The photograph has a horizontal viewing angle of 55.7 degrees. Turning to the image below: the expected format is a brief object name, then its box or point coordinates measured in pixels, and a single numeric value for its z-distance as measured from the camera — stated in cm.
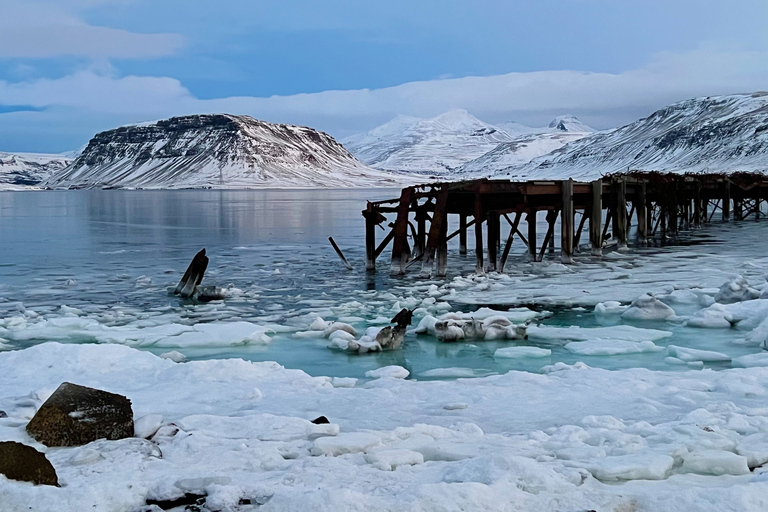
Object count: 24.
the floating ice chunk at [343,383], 834
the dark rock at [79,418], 566
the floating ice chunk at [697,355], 927
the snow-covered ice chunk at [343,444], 558
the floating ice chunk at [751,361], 873
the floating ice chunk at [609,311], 1239
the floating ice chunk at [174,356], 988
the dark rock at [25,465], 472
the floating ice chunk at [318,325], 1188
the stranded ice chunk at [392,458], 526
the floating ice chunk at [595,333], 1073
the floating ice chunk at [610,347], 994
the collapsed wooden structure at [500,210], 1861
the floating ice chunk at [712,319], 1136
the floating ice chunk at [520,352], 995
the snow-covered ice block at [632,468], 504
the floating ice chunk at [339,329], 1138
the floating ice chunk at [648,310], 1212
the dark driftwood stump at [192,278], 1609
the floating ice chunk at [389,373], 888
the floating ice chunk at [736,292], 1275
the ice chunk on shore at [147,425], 591
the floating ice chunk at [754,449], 532
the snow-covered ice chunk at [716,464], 517
